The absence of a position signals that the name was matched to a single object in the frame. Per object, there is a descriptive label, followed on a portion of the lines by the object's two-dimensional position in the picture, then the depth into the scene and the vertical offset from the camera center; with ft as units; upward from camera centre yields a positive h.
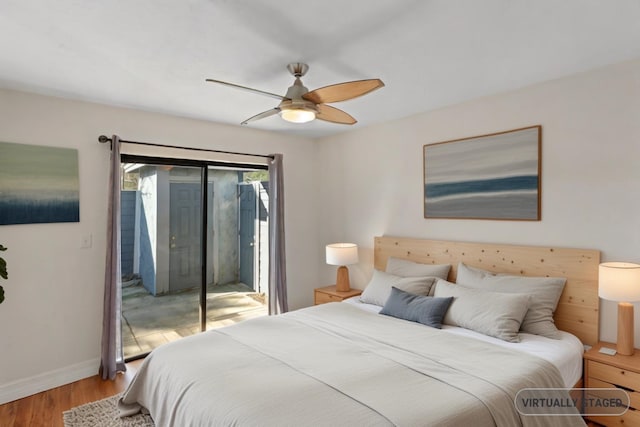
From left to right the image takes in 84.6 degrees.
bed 5.21 -2.88
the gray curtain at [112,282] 10.19 -2.08
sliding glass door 11.74 -1.35
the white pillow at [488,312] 7.85 -2.37
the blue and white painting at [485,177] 9.39 +1.01
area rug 7.94 -4.84
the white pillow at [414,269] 10.72 -1.84
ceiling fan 6.70 +2.35
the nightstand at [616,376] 6.95 -3.39
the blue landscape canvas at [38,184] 9.02 +0.71
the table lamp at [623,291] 7.21 -1.65
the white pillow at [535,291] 8.16 -1.98
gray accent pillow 8.84 -2.52
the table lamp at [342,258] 13.00 -1.75
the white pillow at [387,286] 10.18 -2.23
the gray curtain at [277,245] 13.91 -1.35
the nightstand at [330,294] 12.83 -3.10
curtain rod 10.36 +2.16
